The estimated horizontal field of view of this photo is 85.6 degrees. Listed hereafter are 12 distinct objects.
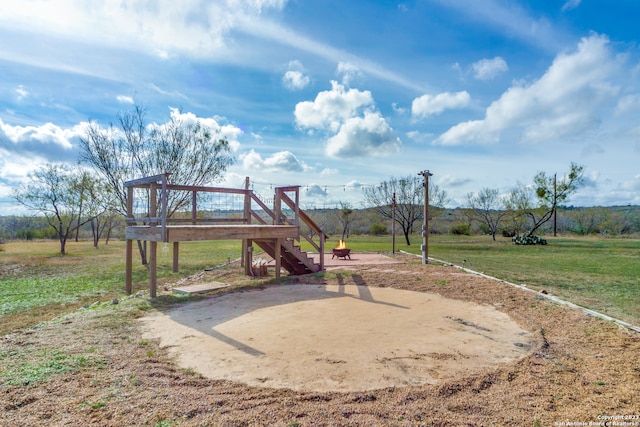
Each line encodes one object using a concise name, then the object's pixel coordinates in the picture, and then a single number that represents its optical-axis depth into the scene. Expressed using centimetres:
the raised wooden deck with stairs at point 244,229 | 770
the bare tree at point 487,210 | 3450
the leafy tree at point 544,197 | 2898
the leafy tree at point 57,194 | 2325
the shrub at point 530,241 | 2648
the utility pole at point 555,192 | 2945
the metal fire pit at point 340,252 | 1407
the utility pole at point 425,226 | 1267
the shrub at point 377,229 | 3734
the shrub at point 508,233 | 3569
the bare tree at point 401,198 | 2834
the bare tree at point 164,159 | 1538
